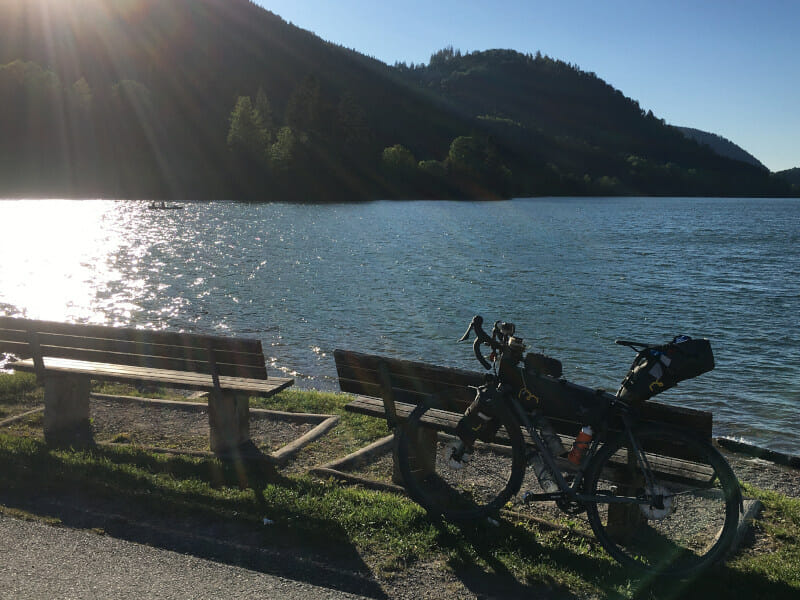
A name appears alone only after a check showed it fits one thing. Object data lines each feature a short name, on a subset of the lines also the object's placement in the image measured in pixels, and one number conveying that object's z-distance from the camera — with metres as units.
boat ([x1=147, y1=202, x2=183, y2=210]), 84.69
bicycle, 4.95
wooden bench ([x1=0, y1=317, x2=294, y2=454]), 7.02
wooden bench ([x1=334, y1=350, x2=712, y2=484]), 5.11
